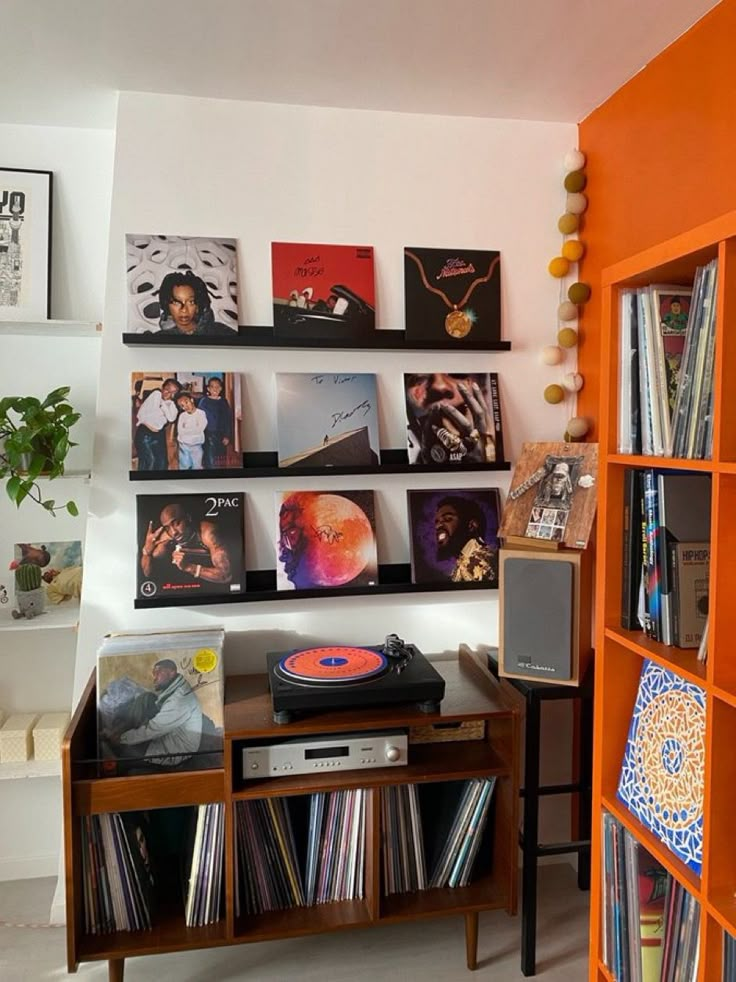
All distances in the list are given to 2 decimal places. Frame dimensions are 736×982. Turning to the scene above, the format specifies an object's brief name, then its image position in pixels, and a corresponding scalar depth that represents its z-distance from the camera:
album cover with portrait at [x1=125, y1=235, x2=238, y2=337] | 2.10
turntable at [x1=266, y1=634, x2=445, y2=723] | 1.83
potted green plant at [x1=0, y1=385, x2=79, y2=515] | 1.95
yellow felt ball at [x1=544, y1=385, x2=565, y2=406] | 2.31
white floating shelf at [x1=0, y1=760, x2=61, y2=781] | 2.20
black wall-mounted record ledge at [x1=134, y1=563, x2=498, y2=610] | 2.12
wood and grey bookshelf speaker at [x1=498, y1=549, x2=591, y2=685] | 1.91
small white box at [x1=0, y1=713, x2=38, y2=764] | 2.24
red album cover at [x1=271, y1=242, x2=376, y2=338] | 2.17
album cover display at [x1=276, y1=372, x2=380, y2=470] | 2.18
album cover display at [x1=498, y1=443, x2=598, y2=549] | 1.93
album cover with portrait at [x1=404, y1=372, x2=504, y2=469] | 2.25
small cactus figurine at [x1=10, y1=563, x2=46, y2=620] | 2.24
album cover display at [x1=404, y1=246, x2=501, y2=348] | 2.24
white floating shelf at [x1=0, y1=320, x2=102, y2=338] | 2.14
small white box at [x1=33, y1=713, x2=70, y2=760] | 2.27
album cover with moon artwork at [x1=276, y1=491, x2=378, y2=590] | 2.20
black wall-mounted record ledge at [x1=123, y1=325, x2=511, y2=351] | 2.09
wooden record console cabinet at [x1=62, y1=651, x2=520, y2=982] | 1.75
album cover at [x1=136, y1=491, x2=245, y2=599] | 2.13
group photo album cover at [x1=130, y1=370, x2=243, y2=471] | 2.12
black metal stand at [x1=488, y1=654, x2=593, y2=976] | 1.98
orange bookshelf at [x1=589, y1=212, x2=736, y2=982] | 1.14
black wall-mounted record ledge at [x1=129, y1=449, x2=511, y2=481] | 2.10
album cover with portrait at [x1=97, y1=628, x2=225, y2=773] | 1.83
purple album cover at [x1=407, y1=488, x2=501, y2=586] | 2.27
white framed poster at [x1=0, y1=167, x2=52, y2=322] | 2.22
